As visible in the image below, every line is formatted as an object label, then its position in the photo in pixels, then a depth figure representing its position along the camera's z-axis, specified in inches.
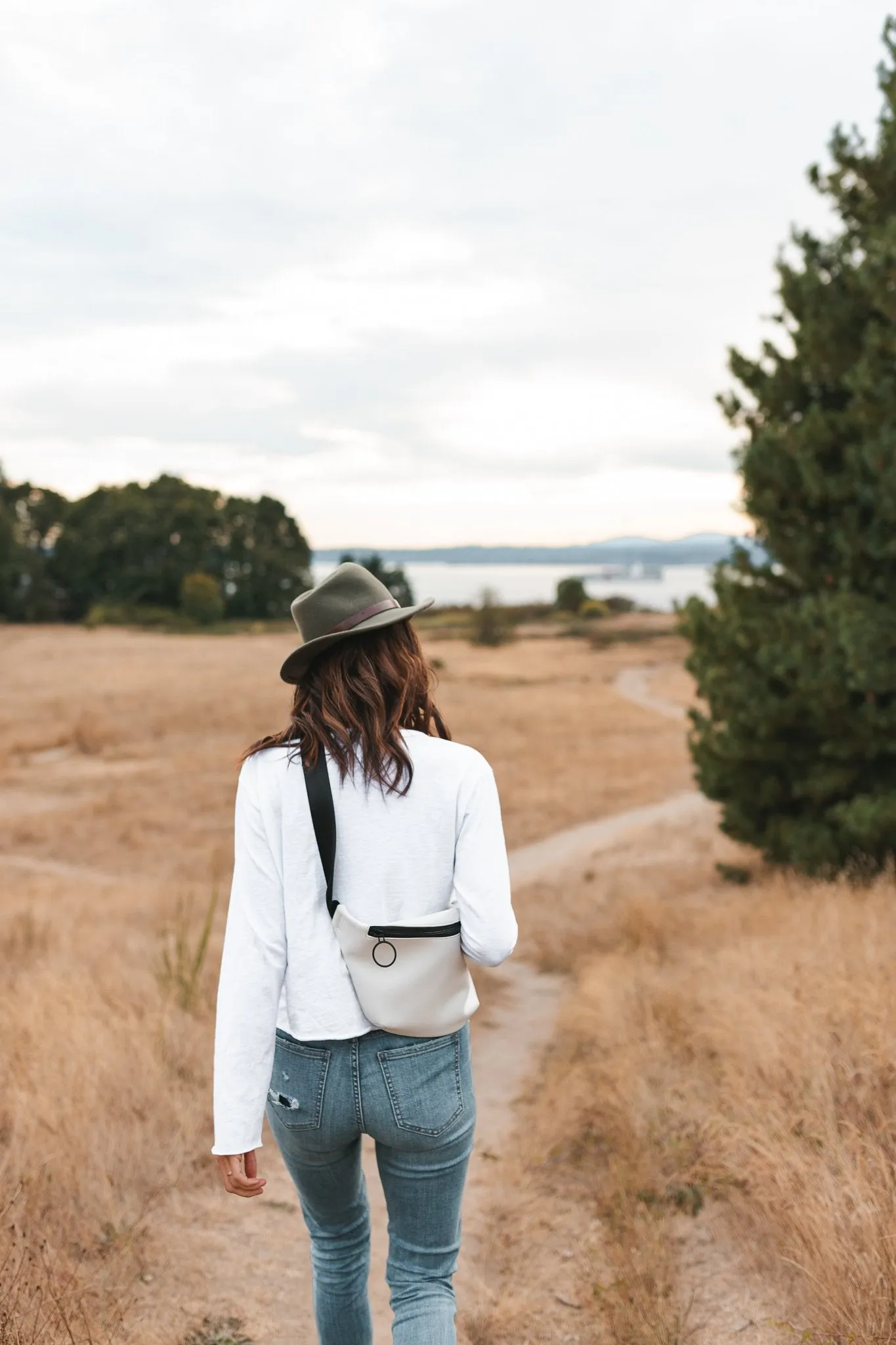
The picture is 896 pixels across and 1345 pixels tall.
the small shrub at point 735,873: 380.8
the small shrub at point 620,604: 3085.6
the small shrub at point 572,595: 2987.2
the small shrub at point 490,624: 2159.2
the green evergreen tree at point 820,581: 295.1
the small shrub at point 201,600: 2573.8
